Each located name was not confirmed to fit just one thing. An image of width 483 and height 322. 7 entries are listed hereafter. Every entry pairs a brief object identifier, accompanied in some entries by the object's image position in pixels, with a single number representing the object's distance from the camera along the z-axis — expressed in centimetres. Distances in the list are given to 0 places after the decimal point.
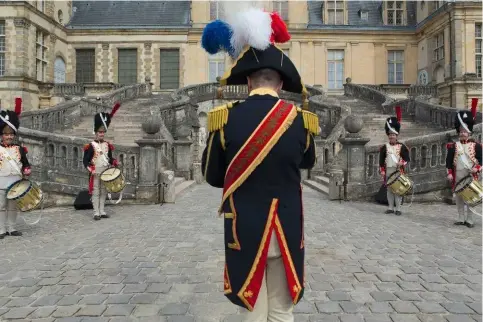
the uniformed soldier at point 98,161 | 787
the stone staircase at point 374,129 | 1296
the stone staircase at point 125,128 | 1407
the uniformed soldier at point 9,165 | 643
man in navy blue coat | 236
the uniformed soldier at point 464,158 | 713
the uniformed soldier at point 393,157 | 832
